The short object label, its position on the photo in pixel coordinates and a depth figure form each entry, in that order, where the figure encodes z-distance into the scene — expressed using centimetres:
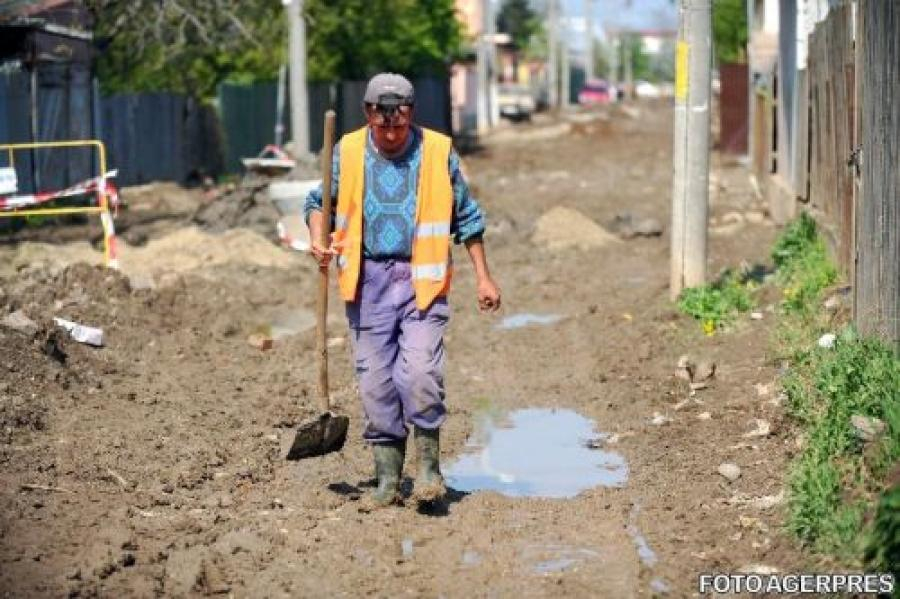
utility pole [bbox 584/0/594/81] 9975
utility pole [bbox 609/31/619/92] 12246
